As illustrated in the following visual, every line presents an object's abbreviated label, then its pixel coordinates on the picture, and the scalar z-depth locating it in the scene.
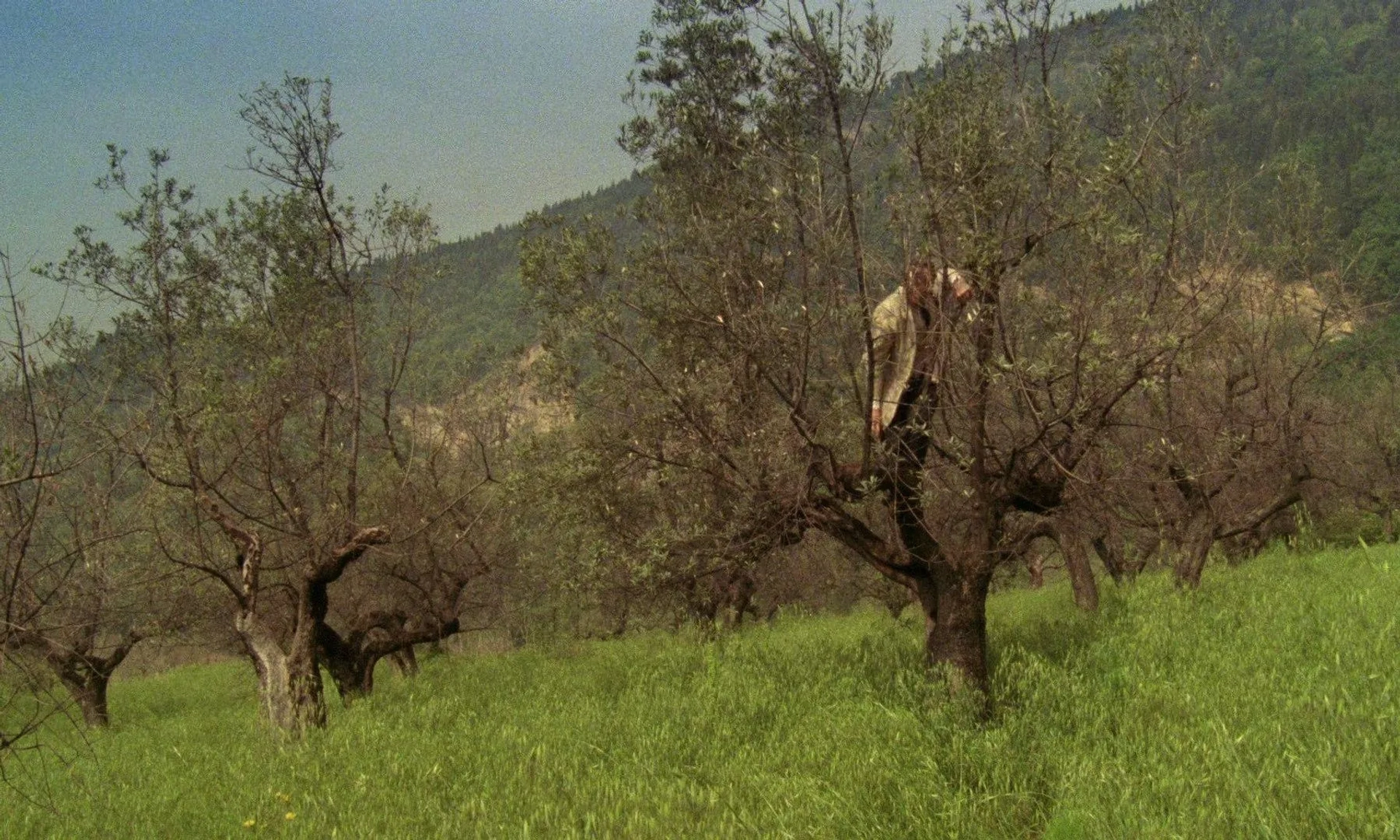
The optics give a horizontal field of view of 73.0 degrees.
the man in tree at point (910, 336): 9.68
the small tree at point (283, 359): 14.04
